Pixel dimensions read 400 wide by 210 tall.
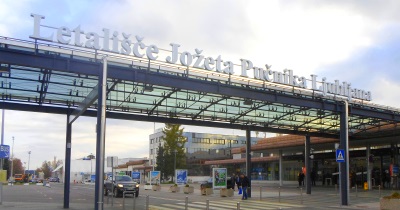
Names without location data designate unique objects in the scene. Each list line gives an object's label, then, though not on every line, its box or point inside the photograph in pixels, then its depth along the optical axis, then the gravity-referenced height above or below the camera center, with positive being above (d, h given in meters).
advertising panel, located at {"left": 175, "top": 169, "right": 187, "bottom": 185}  51.78 -2.77
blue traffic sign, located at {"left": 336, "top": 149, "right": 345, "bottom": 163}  24.55 +0.01
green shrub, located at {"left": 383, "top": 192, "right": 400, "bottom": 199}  21.28 -1.94
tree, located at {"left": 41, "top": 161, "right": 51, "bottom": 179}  182.15 -7.97
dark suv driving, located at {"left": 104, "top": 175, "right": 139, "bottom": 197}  34.69 -2.63
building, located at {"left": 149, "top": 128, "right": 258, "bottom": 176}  101.44 +1.86
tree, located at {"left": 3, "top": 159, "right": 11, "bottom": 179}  102.09 -3.04
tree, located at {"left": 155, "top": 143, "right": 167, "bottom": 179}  80.62 -1.46
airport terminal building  17.30 +3.09
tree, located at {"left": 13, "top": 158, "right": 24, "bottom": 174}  146.50 -5.33
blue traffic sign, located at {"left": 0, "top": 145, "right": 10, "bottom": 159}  26.06 +0.02
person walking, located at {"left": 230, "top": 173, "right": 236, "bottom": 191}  40.19 -2.42
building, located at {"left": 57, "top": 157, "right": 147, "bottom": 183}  102.07 -3.83
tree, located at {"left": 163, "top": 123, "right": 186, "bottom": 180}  79.56 +0.76
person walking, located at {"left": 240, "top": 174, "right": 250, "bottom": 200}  30.10 -2.06
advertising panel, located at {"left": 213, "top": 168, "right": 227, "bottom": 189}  41.50 -2.29
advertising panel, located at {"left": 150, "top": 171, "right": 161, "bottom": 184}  55.22 -3.00
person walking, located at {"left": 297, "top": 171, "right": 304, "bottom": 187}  48.56 -2.58
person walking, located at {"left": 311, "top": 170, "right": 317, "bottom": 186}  52.65 -2.65
